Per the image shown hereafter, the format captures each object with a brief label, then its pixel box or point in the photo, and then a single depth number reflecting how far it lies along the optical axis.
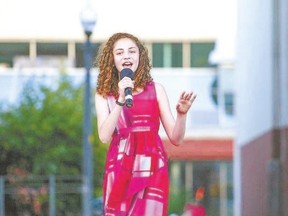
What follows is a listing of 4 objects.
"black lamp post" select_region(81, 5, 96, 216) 31.98
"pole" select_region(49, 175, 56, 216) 46.66
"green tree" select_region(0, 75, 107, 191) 46.72
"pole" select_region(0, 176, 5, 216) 47.28
